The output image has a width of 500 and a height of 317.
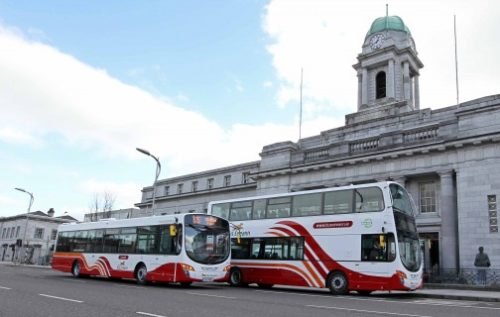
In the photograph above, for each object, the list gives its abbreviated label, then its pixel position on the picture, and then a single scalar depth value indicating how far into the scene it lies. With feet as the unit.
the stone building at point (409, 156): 78.43
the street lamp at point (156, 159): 89.48
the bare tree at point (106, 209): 196.28
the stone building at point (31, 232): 237.66
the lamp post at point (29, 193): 152.48
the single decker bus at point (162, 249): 58.75
